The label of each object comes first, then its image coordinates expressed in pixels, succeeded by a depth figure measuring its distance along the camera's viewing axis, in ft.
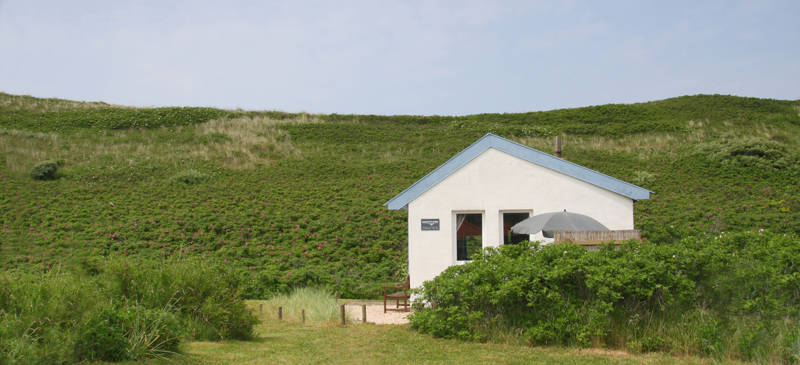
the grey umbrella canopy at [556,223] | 34.91
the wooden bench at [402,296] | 44.68
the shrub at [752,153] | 102.58
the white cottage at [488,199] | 39.75
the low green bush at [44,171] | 99.91
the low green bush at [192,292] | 27.94
